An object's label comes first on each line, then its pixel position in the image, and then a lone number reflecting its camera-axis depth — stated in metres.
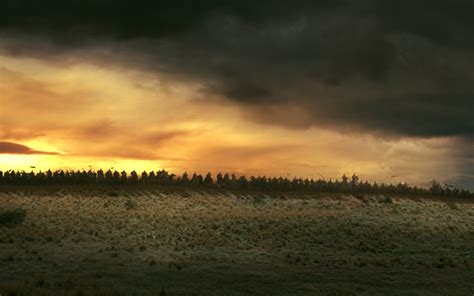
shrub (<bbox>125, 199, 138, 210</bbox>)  61.23
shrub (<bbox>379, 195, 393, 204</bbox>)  78.49
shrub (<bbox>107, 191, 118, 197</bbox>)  68.68
